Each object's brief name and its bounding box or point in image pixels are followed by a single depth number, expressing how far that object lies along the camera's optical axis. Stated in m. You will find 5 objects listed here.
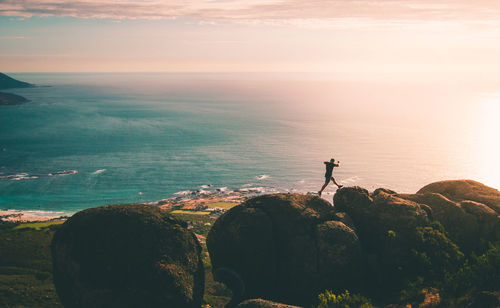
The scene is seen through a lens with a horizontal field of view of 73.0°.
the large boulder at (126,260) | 17.12
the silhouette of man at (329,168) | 25.56
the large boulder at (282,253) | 19.61
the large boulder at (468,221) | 21.75
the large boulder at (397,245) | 19.61
